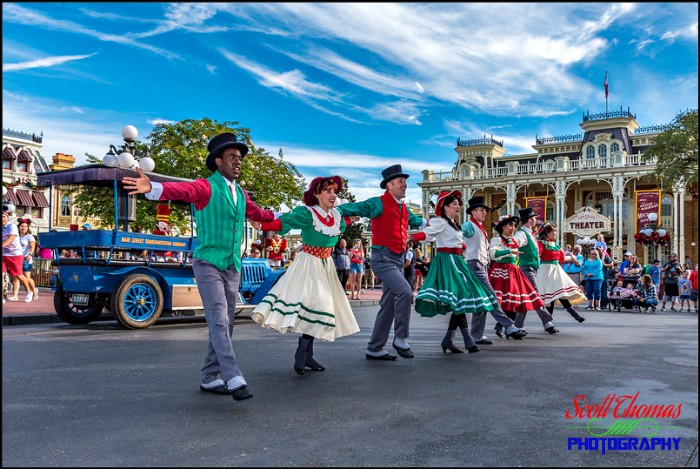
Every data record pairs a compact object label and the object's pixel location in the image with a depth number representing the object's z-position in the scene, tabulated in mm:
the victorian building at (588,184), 42469
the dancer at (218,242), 4844
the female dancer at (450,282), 7137
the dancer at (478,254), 8219
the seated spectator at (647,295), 16703
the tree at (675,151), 18094
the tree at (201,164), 25453
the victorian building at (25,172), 49219
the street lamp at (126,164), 10453
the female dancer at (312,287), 5645
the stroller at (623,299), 16953
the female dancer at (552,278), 10438
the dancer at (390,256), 6887
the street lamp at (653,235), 32125
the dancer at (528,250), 9906
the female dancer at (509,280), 8938
